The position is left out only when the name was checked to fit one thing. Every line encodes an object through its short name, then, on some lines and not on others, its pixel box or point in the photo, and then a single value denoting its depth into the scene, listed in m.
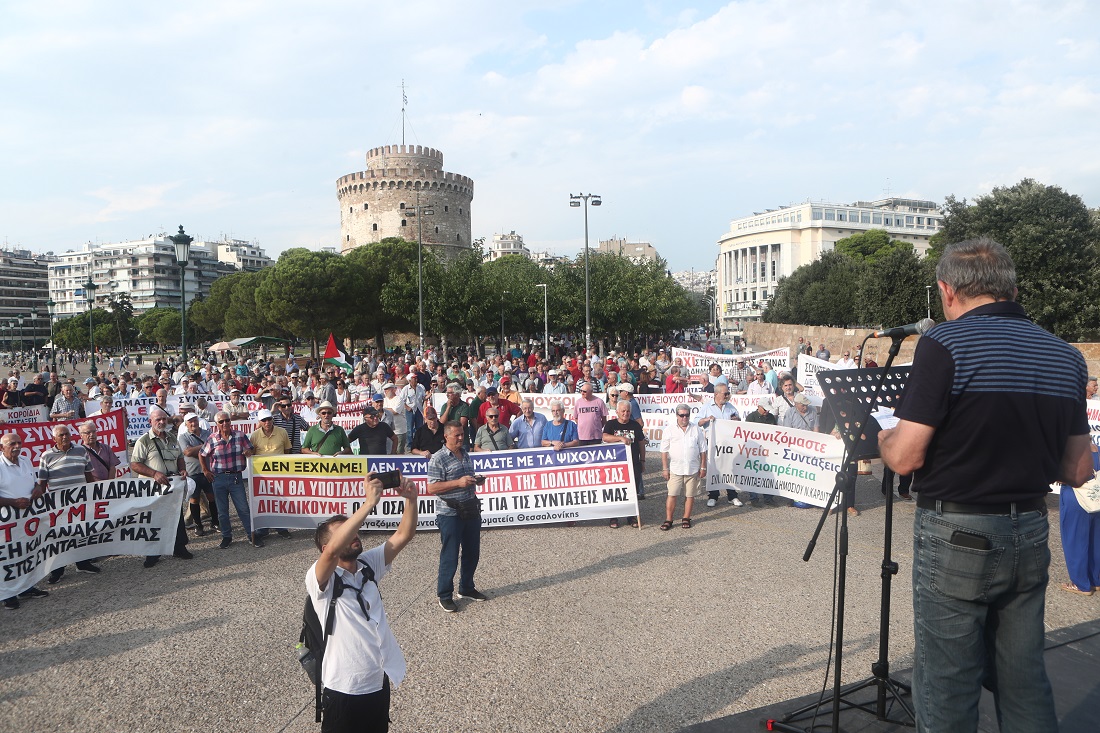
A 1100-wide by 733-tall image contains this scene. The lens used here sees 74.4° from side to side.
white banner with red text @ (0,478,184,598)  7.17
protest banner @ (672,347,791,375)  20.08
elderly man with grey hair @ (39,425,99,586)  8.02
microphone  3.15
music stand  3.37
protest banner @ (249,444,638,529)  9.18
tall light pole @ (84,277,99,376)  31.80
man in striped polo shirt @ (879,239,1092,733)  2.46
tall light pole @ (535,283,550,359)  42.06
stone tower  78.31
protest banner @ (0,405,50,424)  14.96
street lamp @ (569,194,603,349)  36.12
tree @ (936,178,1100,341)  30.56
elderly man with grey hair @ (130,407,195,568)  8.62
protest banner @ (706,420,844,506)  9.91
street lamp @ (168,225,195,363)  17.36
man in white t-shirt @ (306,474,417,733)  3.40
